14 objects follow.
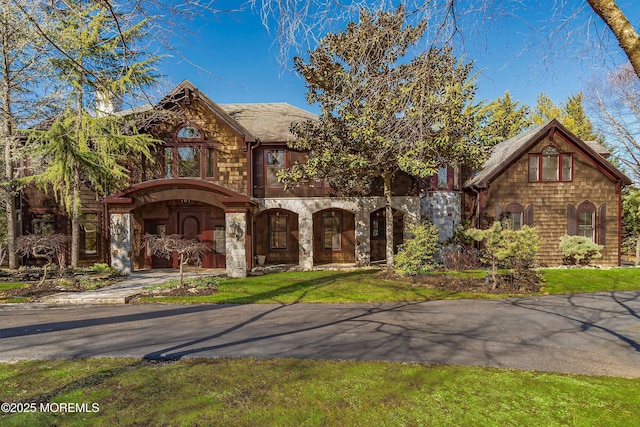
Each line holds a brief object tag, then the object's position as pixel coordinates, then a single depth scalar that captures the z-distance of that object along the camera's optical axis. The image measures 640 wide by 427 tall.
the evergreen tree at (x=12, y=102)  15.88
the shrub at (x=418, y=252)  14.19
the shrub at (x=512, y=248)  12.55
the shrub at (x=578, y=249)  17.56
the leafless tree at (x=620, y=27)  3.25
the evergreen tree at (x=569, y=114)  37.72
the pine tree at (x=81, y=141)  13.94
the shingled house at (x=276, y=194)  17.50
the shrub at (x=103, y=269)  15.02
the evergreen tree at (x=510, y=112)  35.12
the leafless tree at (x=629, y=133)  17.49
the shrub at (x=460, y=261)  14.93
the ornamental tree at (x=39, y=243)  12.00
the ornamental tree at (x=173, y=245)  11.88
